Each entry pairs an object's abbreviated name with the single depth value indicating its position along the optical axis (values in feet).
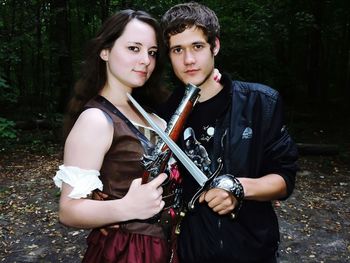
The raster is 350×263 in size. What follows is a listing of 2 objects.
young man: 6.63
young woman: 5.75
